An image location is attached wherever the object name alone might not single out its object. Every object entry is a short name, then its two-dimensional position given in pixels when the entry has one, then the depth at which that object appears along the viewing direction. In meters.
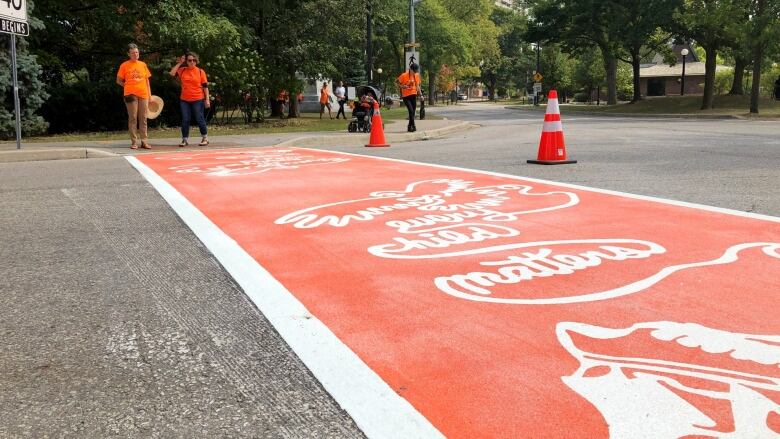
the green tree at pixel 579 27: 49.44
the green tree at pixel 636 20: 41.47
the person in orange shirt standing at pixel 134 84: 14.48
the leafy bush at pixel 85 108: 20.84
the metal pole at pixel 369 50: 29.62
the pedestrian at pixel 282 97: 27.77
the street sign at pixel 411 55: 26.12
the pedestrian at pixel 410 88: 20.00
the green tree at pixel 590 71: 77.00
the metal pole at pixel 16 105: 13.81
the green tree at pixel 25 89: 17.92
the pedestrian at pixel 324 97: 36.47
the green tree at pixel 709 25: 33.72
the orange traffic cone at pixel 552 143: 10.91
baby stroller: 20.00
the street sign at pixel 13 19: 13.46
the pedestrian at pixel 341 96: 34.60
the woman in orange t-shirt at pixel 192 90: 14.99
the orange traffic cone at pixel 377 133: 15.88
